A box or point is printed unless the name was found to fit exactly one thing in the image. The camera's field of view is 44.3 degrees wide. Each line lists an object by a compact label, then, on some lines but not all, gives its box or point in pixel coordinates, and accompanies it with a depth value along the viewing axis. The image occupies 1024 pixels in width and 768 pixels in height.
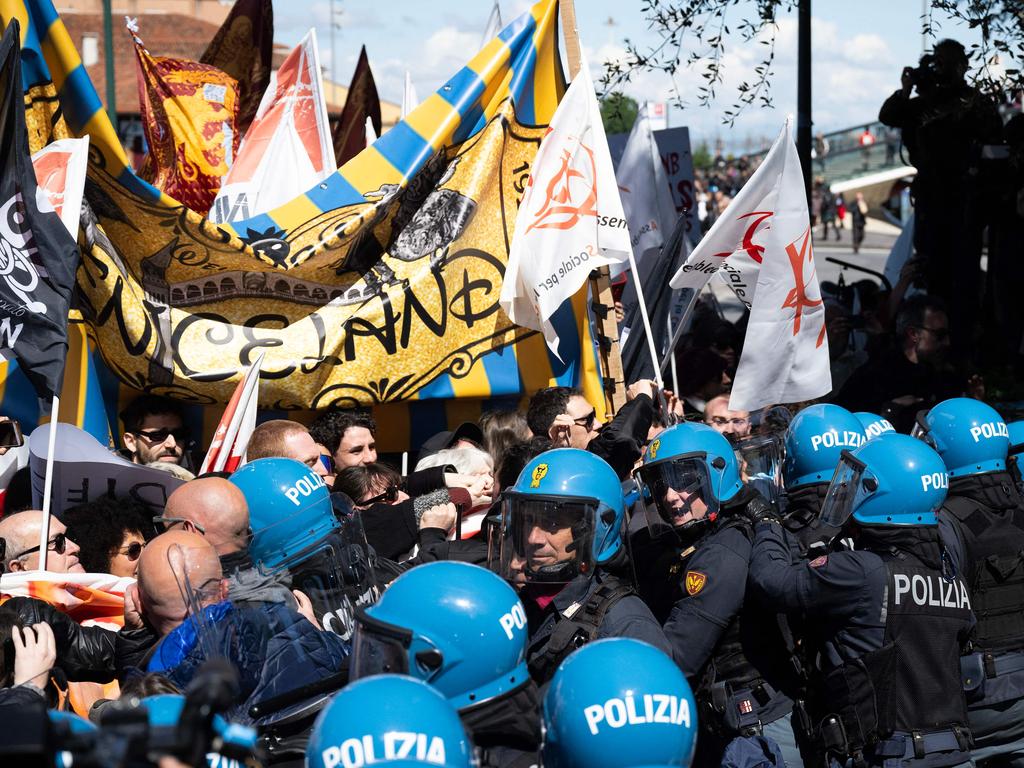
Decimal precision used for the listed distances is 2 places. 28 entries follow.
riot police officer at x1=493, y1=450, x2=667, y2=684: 3.80
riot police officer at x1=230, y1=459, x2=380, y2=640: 4.03
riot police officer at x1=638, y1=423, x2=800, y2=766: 4.30
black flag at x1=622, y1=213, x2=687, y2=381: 8.17
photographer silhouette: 9.31
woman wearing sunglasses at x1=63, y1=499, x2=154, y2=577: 4.98
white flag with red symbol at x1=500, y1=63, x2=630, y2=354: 6.69
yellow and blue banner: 6.20
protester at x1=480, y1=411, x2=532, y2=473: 6.29
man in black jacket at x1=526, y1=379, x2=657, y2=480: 5.92
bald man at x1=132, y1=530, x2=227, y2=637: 3.65
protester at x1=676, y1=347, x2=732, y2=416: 8.25
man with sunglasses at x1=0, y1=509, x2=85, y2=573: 4.80
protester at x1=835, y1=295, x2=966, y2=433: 7.55
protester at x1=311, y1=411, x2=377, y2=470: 6.22
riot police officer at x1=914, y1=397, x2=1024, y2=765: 4.77
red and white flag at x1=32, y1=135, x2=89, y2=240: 5.44
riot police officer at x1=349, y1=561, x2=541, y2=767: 2.94
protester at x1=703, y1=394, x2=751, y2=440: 6.62
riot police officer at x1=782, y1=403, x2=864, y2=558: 5.05
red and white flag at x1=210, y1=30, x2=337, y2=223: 8.52
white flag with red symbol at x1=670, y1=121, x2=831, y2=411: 6.26
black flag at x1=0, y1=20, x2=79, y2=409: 5.14
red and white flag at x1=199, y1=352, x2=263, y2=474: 5.54
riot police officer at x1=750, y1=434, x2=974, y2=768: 4.29
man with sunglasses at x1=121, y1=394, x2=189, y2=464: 6.35
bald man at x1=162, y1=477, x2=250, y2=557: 4.14
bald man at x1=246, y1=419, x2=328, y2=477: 5.55
